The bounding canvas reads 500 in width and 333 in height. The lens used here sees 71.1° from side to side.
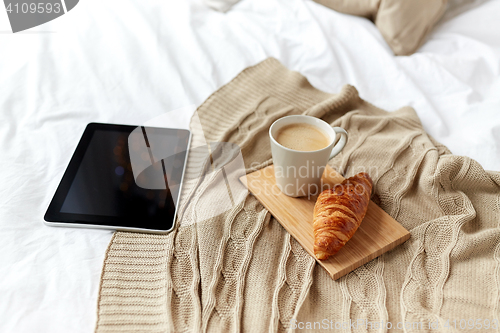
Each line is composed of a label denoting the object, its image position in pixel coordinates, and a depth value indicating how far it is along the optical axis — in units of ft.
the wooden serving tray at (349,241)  1.68
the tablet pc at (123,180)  1.88
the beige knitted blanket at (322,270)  1.52
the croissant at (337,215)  1.64
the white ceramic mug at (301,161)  1.81
